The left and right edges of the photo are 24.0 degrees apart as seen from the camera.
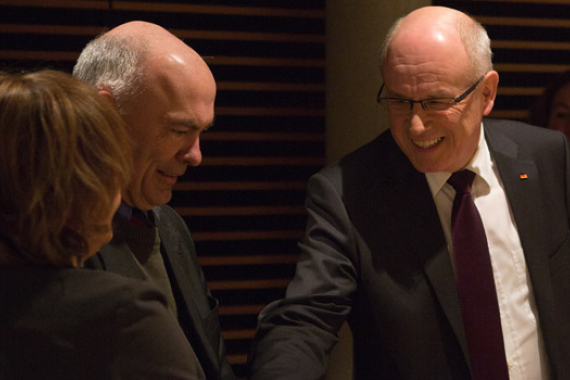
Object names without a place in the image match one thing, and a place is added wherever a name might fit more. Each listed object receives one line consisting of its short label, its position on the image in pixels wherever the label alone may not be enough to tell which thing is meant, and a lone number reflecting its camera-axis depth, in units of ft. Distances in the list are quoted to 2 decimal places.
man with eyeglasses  6.14
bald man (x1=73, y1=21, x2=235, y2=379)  5.69
